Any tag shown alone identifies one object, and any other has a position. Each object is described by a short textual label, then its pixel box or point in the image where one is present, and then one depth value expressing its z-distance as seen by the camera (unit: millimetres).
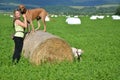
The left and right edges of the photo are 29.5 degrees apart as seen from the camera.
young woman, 9162
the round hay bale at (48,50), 9092
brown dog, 10402
